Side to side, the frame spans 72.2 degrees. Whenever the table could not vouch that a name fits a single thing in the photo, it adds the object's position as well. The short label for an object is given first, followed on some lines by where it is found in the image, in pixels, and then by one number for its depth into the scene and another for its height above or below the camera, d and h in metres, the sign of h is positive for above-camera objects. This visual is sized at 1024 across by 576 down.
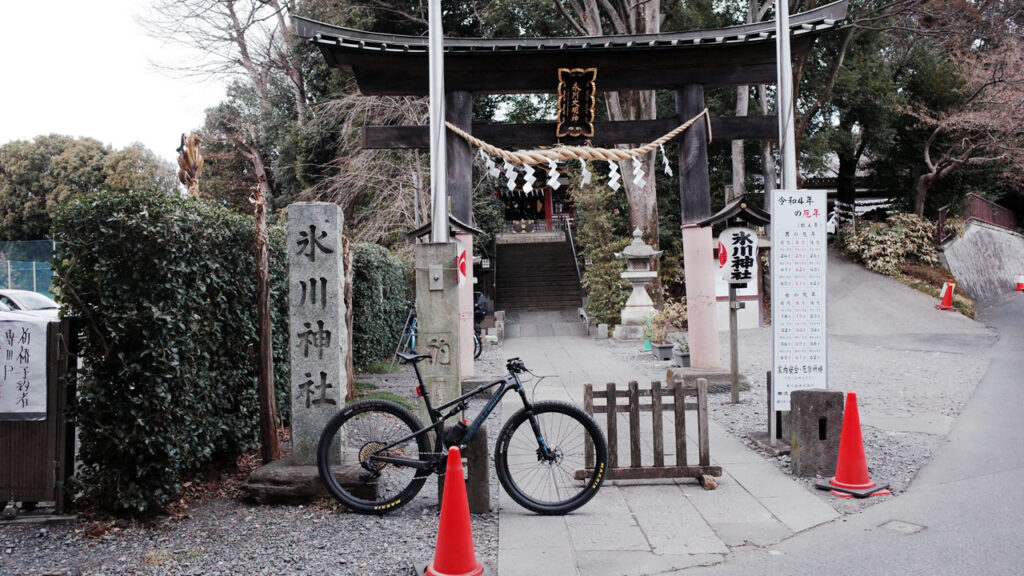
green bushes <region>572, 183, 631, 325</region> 21.52 +1.61
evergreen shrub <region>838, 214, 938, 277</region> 25.06 +2.11
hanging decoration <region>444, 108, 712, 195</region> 10.45 +2.38
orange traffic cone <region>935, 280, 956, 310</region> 21.22 +0.11
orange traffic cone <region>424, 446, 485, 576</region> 4.14 -1.36
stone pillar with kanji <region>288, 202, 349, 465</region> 5.86 -0.08
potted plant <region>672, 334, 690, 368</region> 13.27 -0.90
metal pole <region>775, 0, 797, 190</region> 8.47 +2.62
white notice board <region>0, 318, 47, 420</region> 5.17 -0.42
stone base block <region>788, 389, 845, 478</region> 6.36 -1.13
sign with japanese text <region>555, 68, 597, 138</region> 11.42 +3.39
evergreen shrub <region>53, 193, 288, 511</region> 4.95 -0.16
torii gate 11.02 +3.79
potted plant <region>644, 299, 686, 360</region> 15.50 -0.55
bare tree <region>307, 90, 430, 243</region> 20.39 +4.16
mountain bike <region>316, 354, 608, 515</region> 5.37 -1.05
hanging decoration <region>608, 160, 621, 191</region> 10.82 +2.06
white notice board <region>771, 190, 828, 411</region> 7.07 +0.13
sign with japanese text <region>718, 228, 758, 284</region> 9.91 +0.71
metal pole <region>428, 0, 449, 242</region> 8.74 +2.29
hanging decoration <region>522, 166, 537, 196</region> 10.28 +1.94
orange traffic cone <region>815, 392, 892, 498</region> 5.95 -1.41
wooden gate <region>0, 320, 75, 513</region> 5.23 -1.03
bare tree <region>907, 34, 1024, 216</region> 21.83 +6.14
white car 16.11 +0.37
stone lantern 20.23 +0.56
